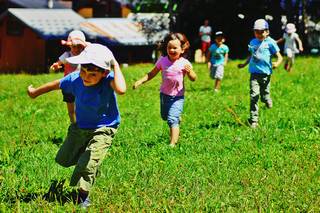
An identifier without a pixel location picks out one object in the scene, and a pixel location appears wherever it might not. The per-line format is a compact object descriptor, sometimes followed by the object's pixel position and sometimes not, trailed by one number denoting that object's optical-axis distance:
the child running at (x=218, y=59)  16.94
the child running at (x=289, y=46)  22.17
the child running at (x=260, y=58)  11.07
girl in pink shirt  9.07
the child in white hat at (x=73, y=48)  9.18
